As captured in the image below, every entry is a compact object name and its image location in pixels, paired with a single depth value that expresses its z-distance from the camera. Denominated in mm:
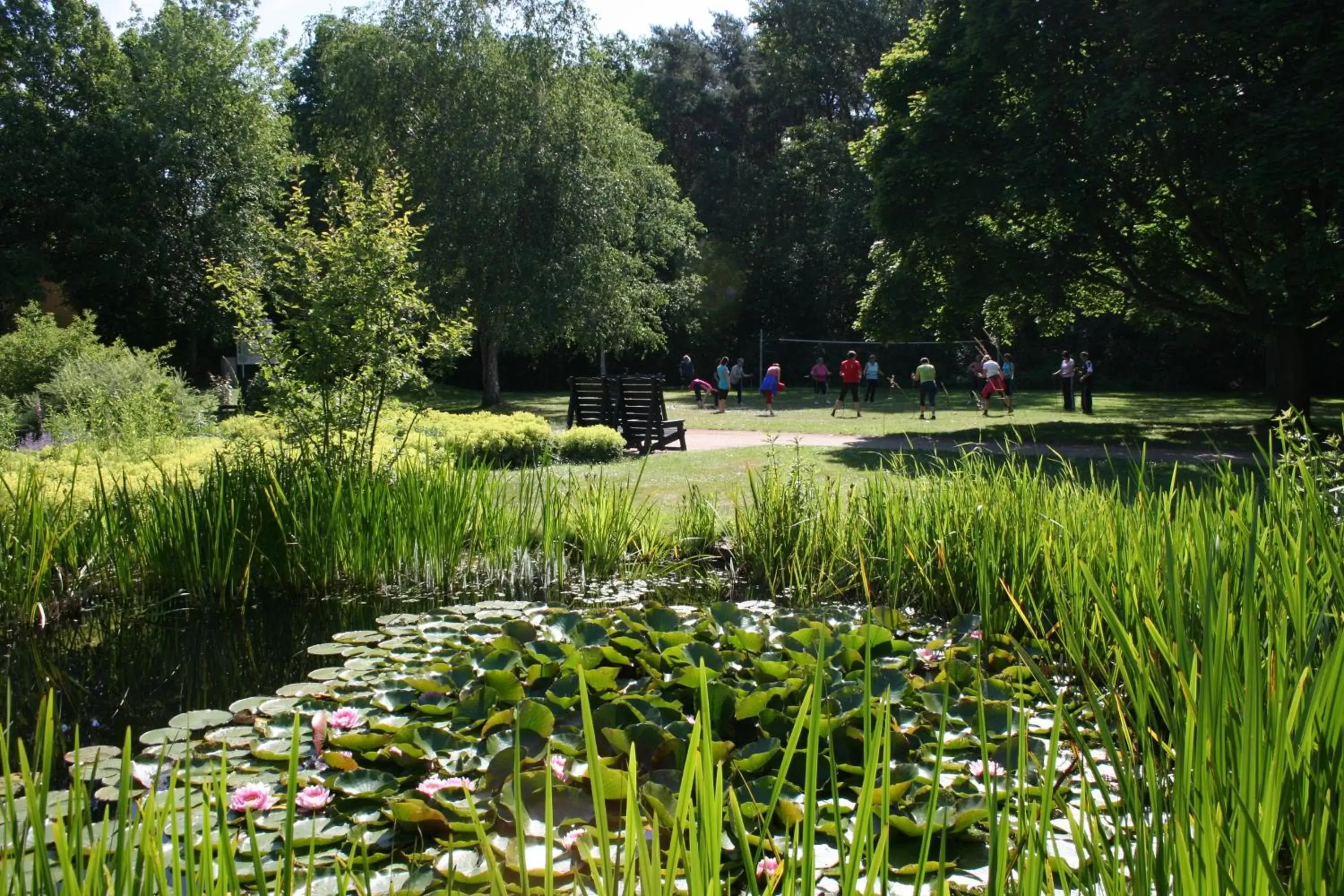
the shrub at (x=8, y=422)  11352
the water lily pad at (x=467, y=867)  2408
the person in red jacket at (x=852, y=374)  23297
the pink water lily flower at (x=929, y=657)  4184
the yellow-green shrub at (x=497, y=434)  12891
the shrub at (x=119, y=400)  11430
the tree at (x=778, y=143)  39781
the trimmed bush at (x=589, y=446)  13648
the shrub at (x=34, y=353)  16812
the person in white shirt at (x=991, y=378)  17672
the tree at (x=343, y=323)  7047
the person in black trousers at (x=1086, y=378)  23422
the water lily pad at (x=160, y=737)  3492
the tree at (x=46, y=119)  28656
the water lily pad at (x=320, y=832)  2617
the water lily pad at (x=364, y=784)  2936
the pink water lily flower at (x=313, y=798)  2719
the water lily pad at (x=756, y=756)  2889
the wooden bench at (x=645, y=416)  14789
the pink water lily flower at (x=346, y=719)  3441
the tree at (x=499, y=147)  25109
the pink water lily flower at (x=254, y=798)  2645
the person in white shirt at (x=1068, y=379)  24531
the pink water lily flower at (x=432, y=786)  2873
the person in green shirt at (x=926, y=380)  21172
